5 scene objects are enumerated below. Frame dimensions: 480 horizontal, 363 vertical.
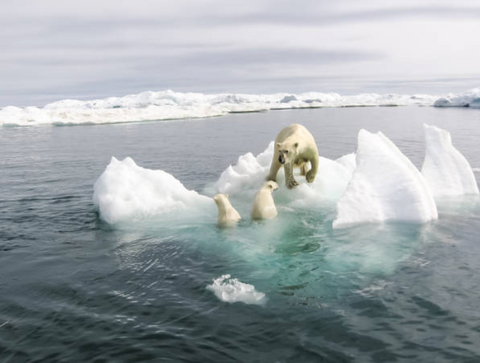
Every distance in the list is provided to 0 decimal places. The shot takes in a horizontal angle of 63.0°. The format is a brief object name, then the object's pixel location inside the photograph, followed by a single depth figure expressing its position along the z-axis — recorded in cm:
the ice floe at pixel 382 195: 1073
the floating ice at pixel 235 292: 681
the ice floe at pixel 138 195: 1185
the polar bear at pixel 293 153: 1213
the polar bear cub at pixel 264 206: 1114
